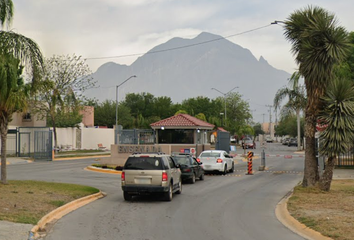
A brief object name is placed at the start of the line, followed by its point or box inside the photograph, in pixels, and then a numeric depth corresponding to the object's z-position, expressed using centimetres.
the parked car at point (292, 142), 9739
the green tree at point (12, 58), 1609
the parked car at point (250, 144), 8001
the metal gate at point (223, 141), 4366
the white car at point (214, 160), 2780
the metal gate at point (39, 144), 4181
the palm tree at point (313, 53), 1750
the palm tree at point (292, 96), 3388
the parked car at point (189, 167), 2225
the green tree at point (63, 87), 5125
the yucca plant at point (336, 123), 1706
